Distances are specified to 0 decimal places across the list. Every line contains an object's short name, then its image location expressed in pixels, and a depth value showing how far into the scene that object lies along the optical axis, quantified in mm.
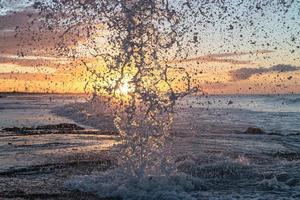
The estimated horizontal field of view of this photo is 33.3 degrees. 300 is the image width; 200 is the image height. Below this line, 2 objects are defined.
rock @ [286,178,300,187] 13053
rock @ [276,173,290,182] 13719
